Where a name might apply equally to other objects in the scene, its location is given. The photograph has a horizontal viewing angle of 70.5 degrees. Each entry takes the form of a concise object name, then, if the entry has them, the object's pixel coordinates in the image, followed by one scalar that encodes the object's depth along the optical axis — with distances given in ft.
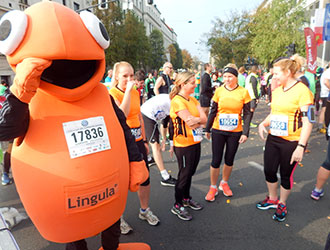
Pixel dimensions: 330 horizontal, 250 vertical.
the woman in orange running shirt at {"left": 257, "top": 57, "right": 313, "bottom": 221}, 8.30
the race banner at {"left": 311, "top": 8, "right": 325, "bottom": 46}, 37.73
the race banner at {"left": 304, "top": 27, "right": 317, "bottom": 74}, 31.89
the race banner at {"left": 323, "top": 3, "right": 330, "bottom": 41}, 29.32
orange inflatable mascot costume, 4.31
